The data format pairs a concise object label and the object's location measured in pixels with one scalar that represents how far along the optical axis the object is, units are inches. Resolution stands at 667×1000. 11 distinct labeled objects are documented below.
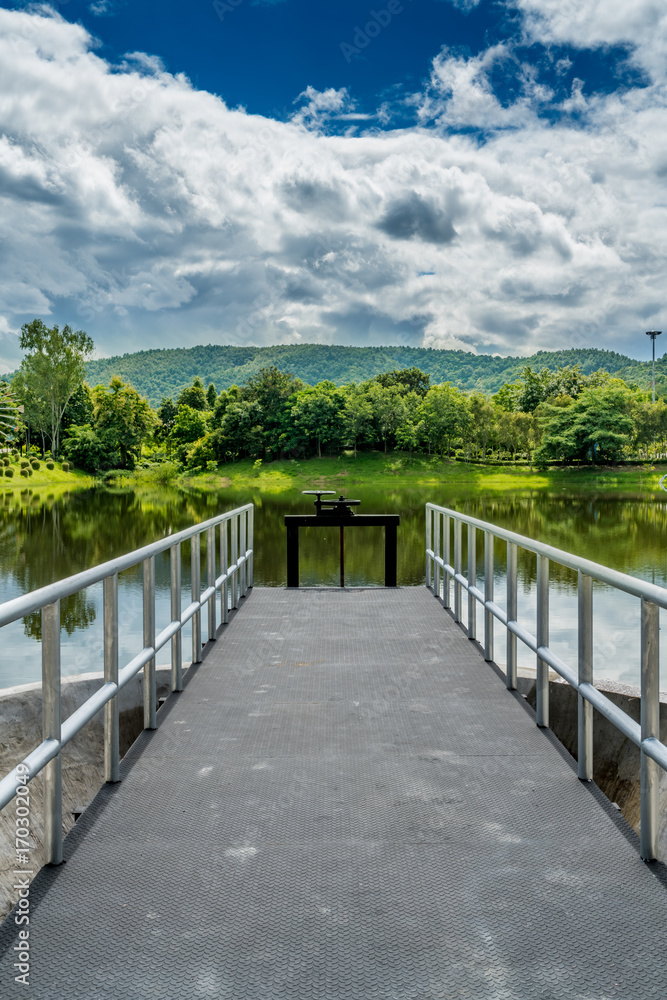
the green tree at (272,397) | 3147.1
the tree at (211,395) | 4105.3
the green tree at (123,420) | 3110.2
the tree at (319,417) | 3026.6
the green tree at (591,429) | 2508.6
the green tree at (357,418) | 3014.3
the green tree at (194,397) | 4004.4
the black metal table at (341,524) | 390.9
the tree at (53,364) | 2923.2
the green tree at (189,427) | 3484.3
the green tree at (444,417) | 3006.9
